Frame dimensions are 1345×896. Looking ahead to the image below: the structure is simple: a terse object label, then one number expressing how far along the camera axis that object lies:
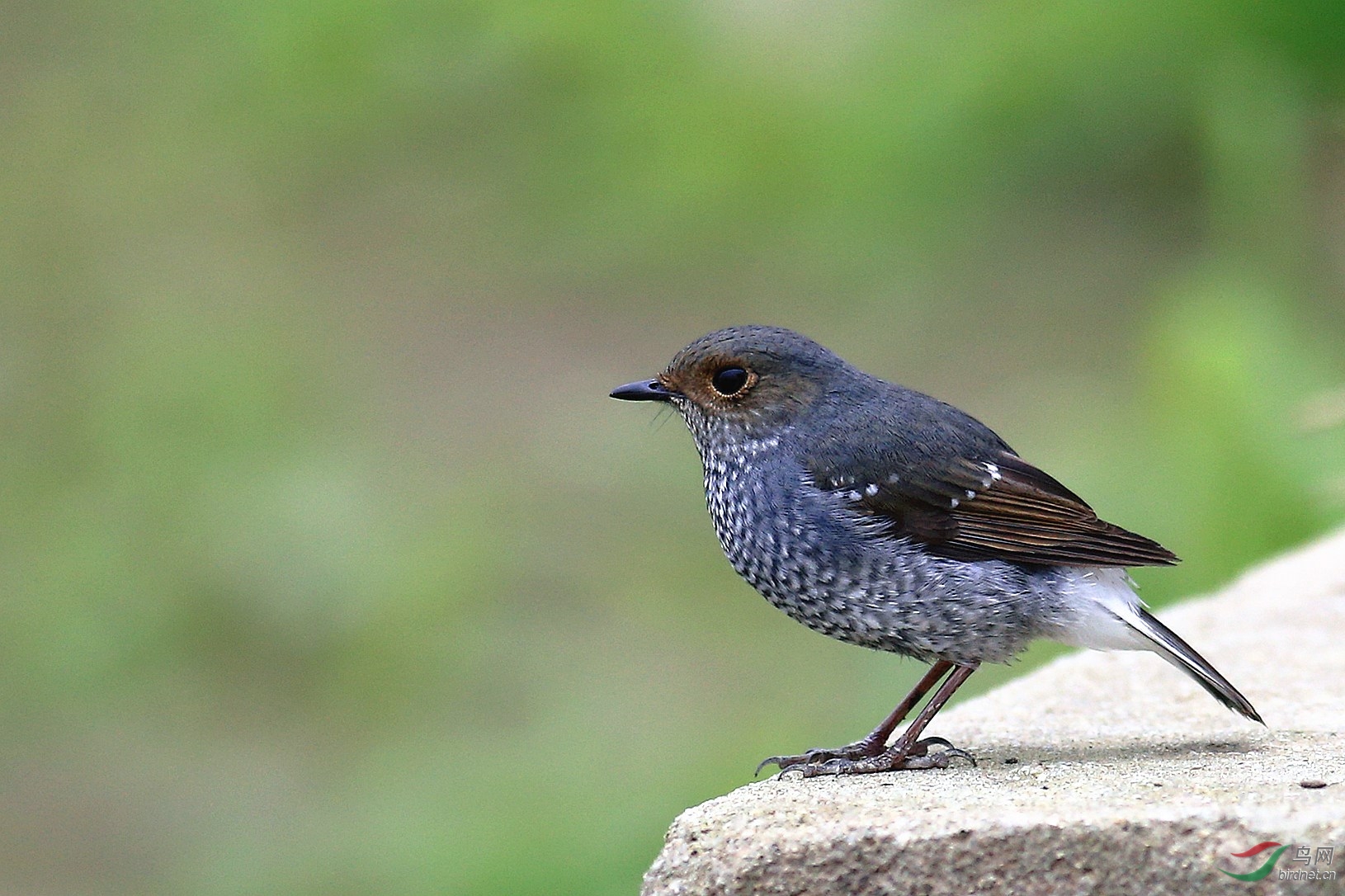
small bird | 6.92
